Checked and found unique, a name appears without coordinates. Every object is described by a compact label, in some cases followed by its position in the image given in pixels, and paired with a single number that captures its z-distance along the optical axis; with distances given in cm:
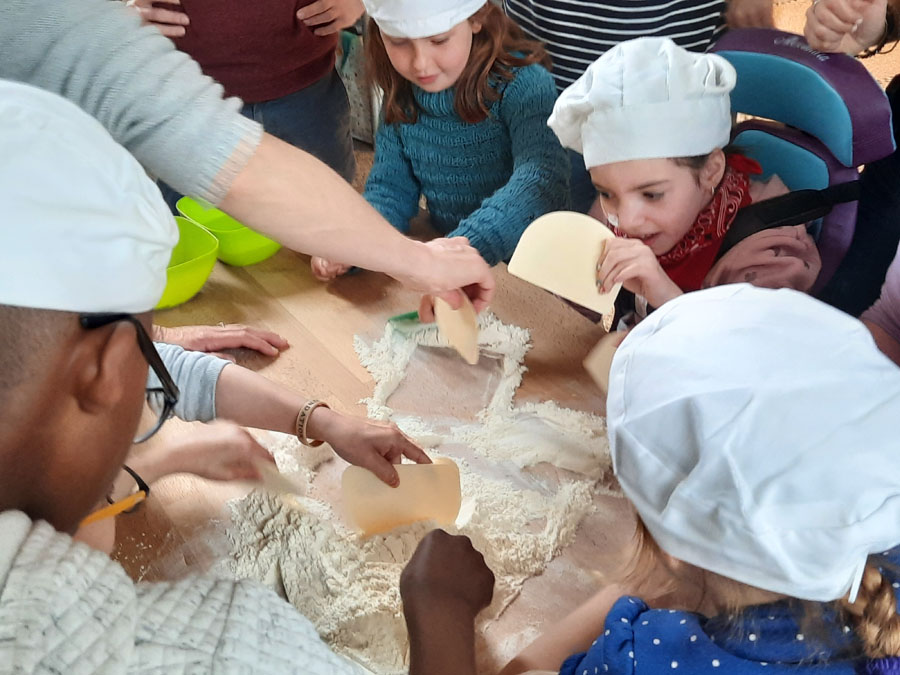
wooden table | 83
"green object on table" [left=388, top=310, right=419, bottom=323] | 120
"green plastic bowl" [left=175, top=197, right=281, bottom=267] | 136
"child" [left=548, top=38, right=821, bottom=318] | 105
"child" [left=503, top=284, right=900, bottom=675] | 51
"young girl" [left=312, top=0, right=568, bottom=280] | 130
